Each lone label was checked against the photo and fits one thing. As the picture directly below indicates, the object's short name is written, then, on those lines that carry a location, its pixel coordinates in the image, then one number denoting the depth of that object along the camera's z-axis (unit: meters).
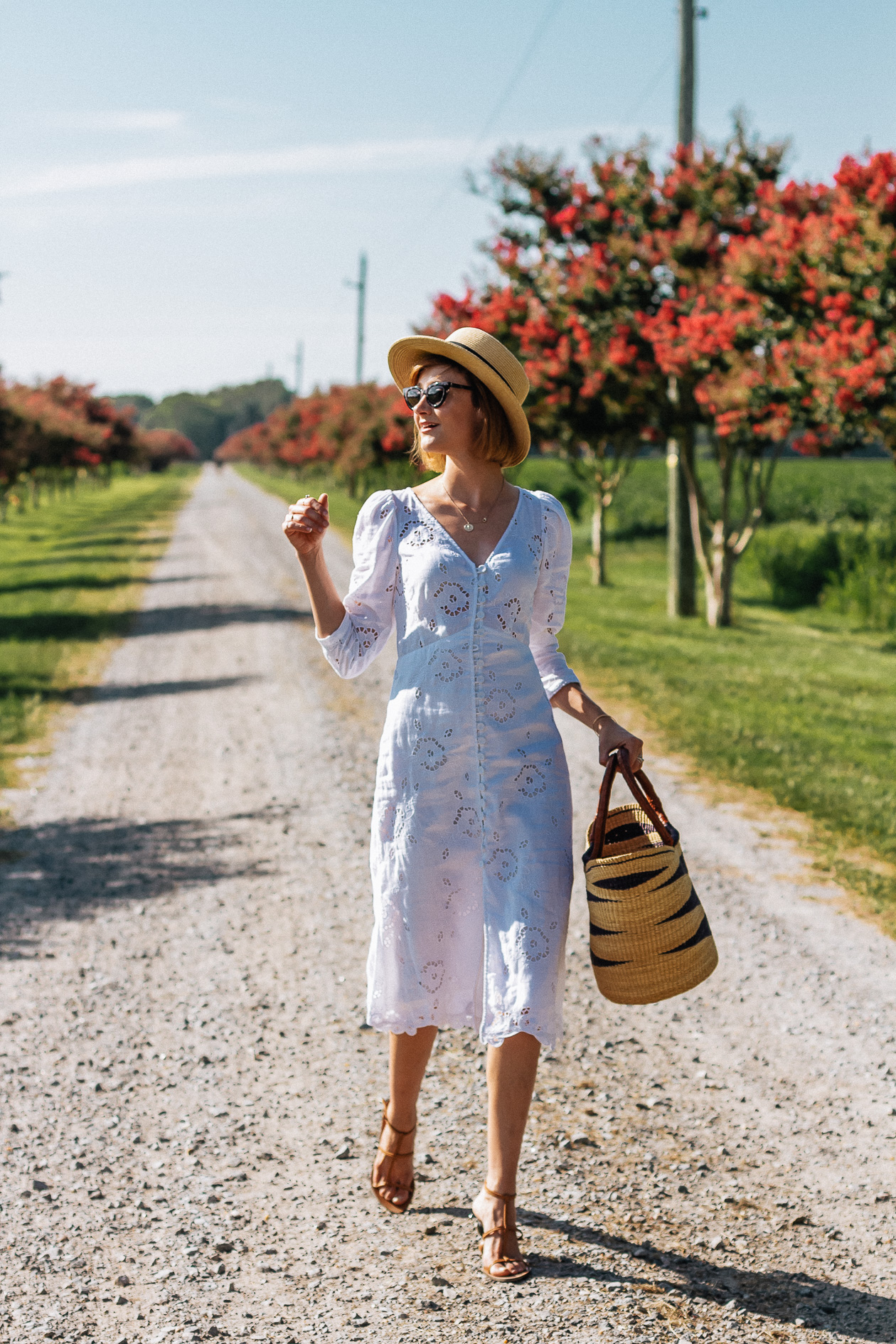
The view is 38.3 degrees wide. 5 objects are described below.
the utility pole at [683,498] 14.52
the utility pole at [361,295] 45.53
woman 2.86
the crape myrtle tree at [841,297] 9.41
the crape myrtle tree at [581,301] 13.95
